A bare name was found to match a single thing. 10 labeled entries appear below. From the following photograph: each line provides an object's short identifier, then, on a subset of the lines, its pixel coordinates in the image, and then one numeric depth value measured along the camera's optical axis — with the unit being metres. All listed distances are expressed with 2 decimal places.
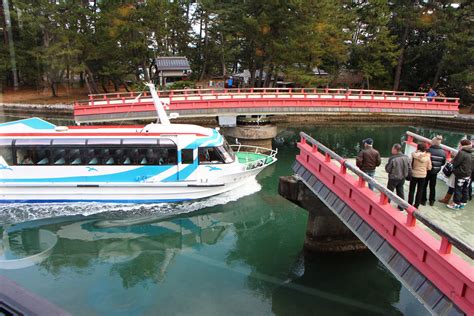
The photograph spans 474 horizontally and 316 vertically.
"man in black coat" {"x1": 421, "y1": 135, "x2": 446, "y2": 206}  8.05
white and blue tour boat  15.25
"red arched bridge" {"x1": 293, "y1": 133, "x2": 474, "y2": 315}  5.20
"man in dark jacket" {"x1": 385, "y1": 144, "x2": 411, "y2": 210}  7.59
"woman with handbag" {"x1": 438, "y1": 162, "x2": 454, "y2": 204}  8.29
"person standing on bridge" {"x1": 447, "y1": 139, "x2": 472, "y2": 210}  7.78
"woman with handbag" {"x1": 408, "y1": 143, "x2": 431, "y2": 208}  7.66
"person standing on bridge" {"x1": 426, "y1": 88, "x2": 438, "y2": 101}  24.88
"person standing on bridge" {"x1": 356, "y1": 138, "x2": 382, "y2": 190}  8.36
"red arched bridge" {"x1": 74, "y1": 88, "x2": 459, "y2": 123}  21.89
